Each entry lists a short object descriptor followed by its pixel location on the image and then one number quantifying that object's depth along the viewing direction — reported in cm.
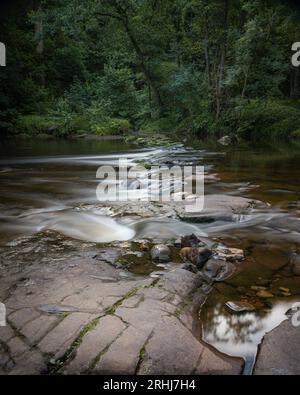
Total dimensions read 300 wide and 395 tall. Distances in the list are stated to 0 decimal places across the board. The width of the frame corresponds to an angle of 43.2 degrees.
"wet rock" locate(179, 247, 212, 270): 367
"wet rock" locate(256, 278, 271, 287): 329
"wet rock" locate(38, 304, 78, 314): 273
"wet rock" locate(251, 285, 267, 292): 321
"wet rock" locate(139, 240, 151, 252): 412
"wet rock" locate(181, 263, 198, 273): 352
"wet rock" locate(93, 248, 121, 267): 377
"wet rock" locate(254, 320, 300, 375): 223
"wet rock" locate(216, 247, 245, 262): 384
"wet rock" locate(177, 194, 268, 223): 518
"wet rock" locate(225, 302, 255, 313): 288
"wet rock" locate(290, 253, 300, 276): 355
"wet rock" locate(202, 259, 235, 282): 344
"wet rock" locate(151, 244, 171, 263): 379
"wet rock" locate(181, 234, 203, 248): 413
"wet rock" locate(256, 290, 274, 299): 309
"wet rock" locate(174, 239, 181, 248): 421
